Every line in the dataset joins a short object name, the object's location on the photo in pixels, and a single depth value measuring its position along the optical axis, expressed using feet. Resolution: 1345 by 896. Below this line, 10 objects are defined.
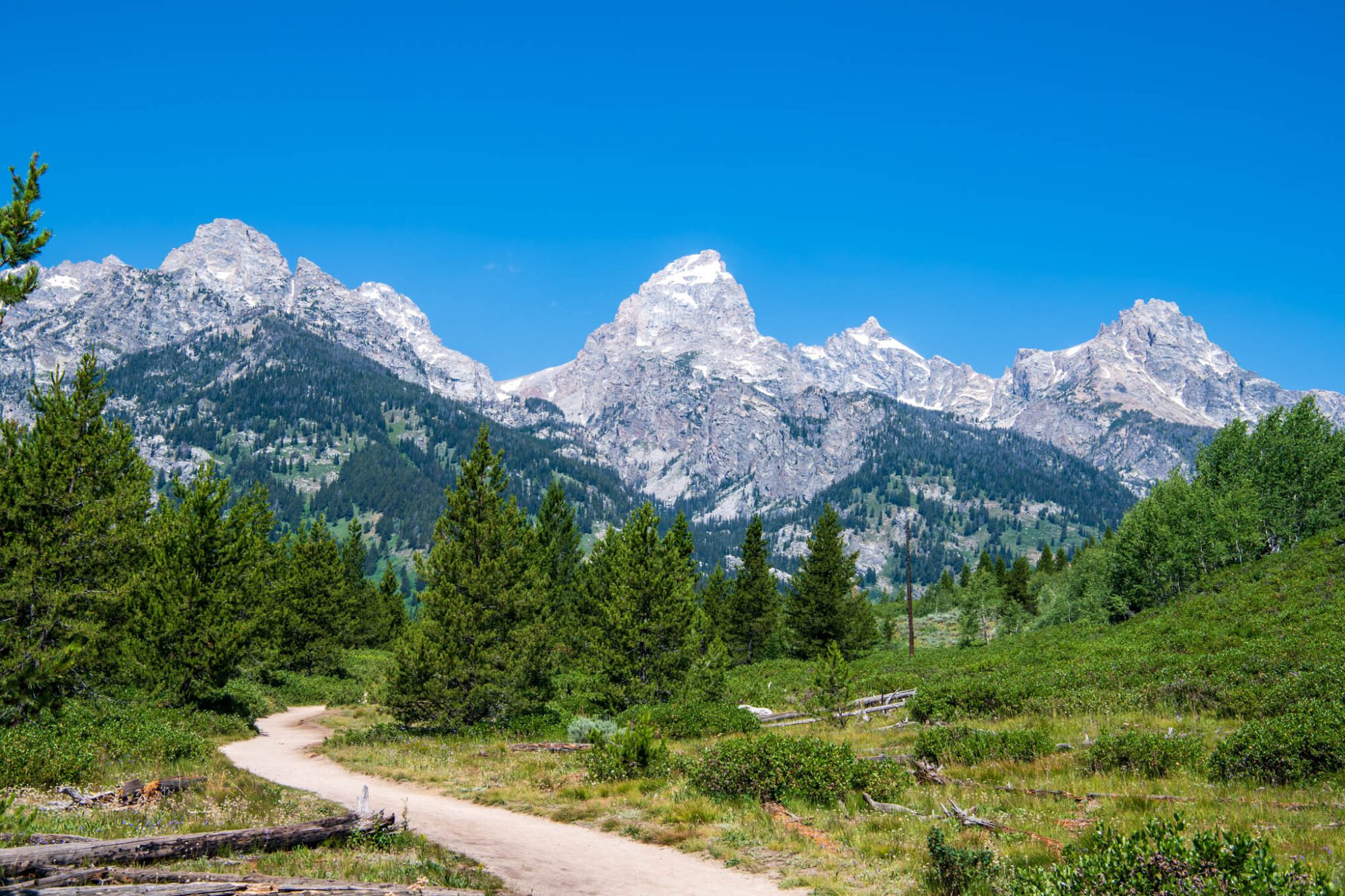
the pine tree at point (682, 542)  116.81
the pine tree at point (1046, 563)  437.99
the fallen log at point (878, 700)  104.17
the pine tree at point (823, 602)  181.47
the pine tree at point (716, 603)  207.25
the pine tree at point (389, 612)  251.39
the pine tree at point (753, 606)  204.85
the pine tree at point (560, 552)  179.73
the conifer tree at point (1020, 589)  321.32
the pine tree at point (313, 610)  169.58
